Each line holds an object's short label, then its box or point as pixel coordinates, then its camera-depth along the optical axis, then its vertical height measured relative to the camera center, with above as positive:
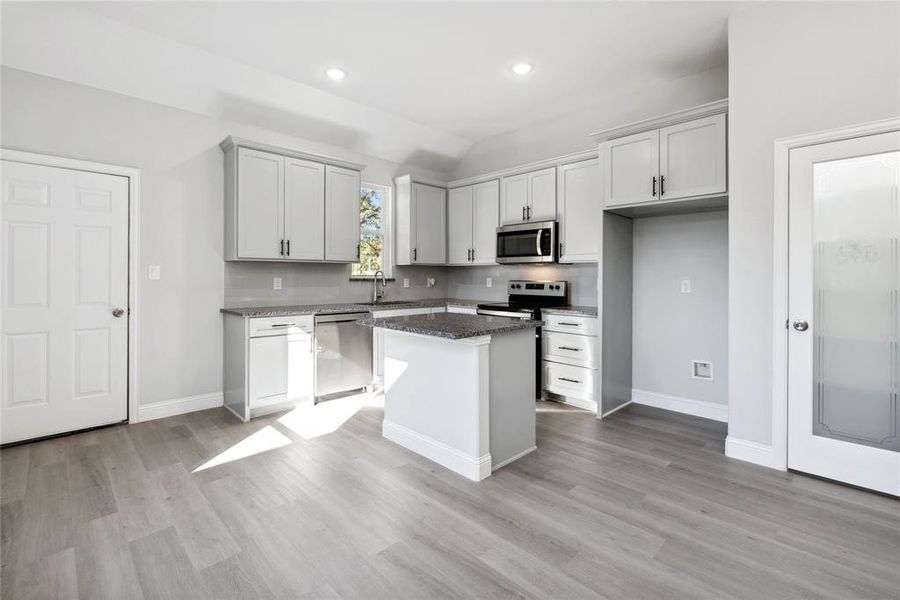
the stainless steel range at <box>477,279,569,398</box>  4.30 +0.01
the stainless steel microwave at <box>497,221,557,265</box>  4.40 +0.60
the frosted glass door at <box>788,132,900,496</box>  2.40 -0.06
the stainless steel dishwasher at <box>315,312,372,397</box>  4.04 -0.50
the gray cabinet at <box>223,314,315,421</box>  3.62 -0.54
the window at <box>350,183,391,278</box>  5.17 +0.83
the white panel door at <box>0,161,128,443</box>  3.04 +0.01
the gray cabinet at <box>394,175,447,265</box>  5.22 +0.95
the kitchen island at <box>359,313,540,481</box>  2.57 -0.55
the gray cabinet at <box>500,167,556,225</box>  4.46 +1.10
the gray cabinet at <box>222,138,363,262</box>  3.88 +0.90
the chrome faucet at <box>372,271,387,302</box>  5.22 +0.13
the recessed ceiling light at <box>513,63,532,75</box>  3.59 +1.91
